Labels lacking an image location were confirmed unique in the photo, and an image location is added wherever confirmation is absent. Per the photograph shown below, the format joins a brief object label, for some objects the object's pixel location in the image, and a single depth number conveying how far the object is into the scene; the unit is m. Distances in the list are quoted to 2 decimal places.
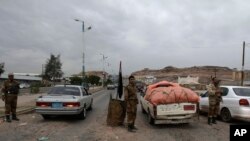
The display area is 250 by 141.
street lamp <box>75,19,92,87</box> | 23.12
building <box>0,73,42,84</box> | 74.00
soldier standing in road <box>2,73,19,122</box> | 7.05
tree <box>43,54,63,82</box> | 53.59
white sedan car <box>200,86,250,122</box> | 6.39
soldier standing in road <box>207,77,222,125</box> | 6.57
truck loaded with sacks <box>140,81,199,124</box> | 6.15
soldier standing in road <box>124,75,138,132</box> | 5.92
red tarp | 6.18
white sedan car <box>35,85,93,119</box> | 6.88
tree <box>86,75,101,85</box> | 60.67
